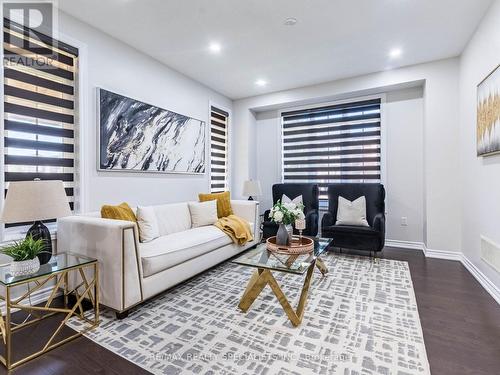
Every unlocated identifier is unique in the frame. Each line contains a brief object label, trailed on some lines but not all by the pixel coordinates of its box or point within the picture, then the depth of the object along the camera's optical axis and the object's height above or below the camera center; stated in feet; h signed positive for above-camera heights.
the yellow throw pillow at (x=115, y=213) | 8.12 -0.80
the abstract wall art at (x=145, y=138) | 9.64 +2.17
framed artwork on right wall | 7.83 +2.32
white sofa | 6.72 -2.02
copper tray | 7.89 -1.89
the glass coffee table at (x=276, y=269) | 6.61 -2.16
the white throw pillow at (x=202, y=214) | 11.75 -1.23
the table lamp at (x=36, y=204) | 5.87 -0.38
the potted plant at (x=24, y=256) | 5.63 -1.52
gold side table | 5.21 -2.90
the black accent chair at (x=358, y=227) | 11.39 -1.72
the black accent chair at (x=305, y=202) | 13.55 -0.89
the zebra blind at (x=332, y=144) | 14.62 +2.55
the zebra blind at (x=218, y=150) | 15.84 +2.34
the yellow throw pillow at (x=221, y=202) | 12.88 -0.76
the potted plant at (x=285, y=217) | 8.12 -0.97
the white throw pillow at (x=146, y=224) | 9.00 -1.30
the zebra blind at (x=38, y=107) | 7.40 +2.51
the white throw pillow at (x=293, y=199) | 14.74 -0.73
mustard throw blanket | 11.35 -1.85
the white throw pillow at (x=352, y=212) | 12.65 -1.33
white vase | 5.62 -1.74
